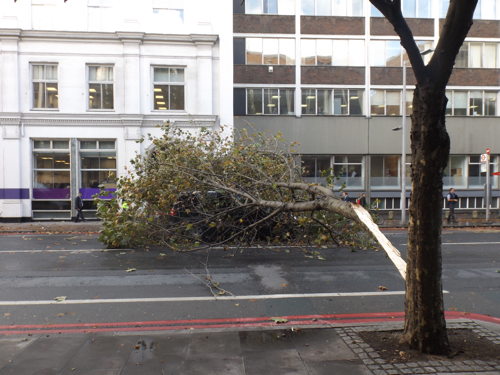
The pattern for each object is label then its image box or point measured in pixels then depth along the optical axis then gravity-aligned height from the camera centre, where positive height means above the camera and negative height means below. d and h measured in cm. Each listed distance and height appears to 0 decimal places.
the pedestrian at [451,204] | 2089 -144
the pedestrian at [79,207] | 2075 -156
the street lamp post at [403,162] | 2017 +66
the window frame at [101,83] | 2164 +485
